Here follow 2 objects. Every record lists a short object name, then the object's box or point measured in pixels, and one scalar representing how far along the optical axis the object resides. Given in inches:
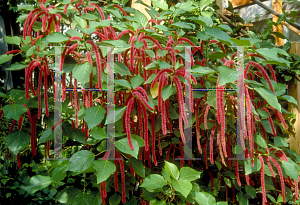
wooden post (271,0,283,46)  92.1
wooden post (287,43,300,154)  80.8
